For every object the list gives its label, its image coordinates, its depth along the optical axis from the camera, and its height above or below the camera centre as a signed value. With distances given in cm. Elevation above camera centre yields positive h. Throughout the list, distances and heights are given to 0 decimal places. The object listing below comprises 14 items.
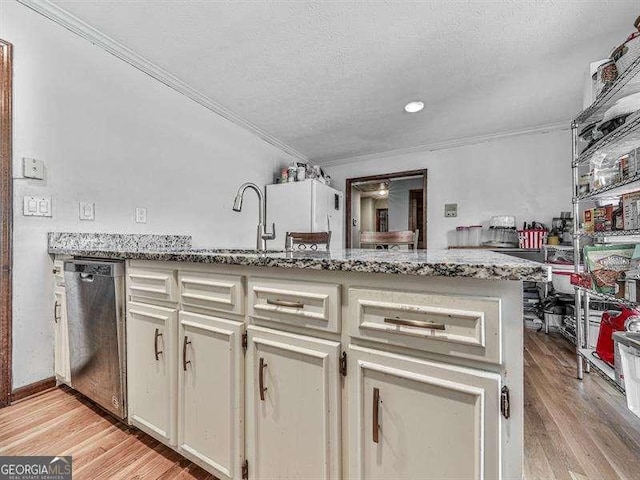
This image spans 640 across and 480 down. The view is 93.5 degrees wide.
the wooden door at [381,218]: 842 +55
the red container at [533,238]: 335 -1
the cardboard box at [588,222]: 196 +10
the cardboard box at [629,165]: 148 +36
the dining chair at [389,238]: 207 +0
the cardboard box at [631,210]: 156 +14
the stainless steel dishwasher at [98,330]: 133 -43
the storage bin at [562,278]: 289 -42
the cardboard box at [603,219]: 181 +11
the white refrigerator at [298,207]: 377 +40
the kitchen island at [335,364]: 66 -35
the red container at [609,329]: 173 -56
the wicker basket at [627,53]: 148 +93
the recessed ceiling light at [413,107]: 300 +133
